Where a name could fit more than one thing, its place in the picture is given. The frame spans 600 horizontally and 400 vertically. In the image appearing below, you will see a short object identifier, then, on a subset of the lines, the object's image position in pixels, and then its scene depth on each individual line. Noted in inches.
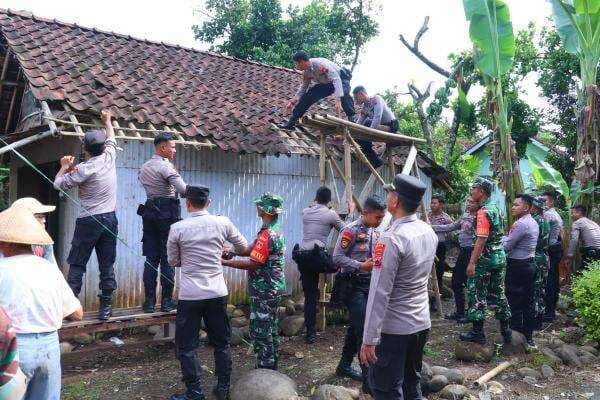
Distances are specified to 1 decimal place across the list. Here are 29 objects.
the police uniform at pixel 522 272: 261.7
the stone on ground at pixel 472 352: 248.4
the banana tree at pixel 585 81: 364.8
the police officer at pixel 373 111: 316.5
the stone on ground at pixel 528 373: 230.1
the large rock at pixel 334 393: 188.7
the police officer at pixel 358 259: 200.8
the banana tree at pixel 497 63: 353.4
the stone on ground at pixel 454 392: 201.5
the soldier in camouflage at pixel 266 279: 207.6
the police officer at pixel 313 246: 269.6
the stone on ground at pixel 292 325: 290.7
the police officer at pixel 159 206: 234.1
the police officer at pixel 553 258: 326.6
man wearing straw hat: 116.3
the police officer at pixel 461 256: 297.1
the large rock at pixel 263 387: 186.9
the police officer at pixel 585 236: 335.3
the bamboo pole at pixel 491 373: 217.1
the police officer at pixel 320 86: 316.8
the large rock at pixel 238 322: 300.2
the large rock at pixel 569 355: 250.2
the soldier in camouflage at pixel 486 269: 247.3
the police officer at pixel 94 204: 213.5
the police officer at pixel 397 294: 137.9
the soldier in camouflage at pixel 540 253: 294.5
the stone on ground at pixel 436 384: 209.6
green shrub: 268.4
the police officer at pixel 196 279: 183.9
